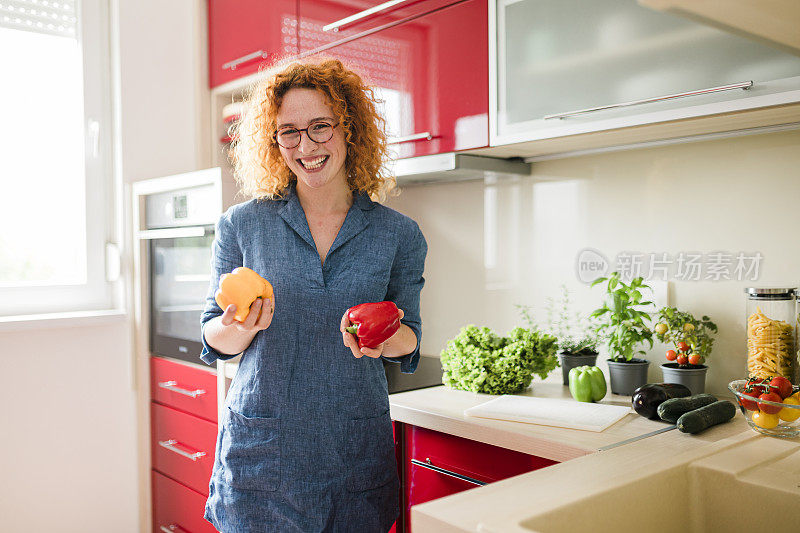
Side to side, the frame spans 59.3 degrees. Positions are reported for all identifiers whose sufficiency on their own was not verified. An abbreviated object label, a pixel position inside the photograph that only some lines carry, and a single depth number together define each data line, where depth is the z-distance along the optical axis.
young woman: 1.36
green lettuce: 1.78
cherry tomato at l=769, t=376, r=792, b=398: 1.21
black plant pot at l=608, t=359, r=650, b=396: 1.73
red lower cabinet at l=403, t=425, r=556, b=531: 1.47
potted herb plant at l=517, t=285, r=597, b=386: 1.85
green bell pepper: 1.67
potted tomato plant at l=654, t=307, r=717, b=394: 1.66
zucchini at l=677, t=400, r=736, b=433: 1.30
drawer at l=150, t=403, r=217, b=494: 2.32
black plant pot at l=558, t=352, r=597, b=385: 1.84
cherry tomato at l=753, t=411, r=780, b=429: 1.19
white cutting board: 1.46
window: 2.64
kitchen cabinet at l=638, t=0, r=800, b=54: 0.81
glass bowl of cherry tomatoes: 1.17
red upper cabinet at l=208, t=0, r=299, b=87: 2.39
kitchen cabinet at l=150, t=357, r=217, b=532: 2.31
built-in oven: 2.33
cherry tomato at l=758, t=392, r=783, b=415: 1.18
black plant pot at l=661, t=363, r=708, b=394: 1.66
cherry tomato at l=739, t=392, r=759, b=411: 1.20
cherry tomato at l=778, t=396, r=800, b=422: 1.16
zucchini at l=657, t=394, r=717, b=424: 1.40
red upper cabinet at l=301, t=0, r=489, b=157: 1.80
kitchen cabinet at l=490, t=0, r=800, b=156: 1.35
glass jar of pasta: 1.50
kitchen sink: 0.90
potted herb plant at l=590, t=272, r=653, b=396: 1.74
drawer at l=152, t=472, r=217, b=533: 2.37
